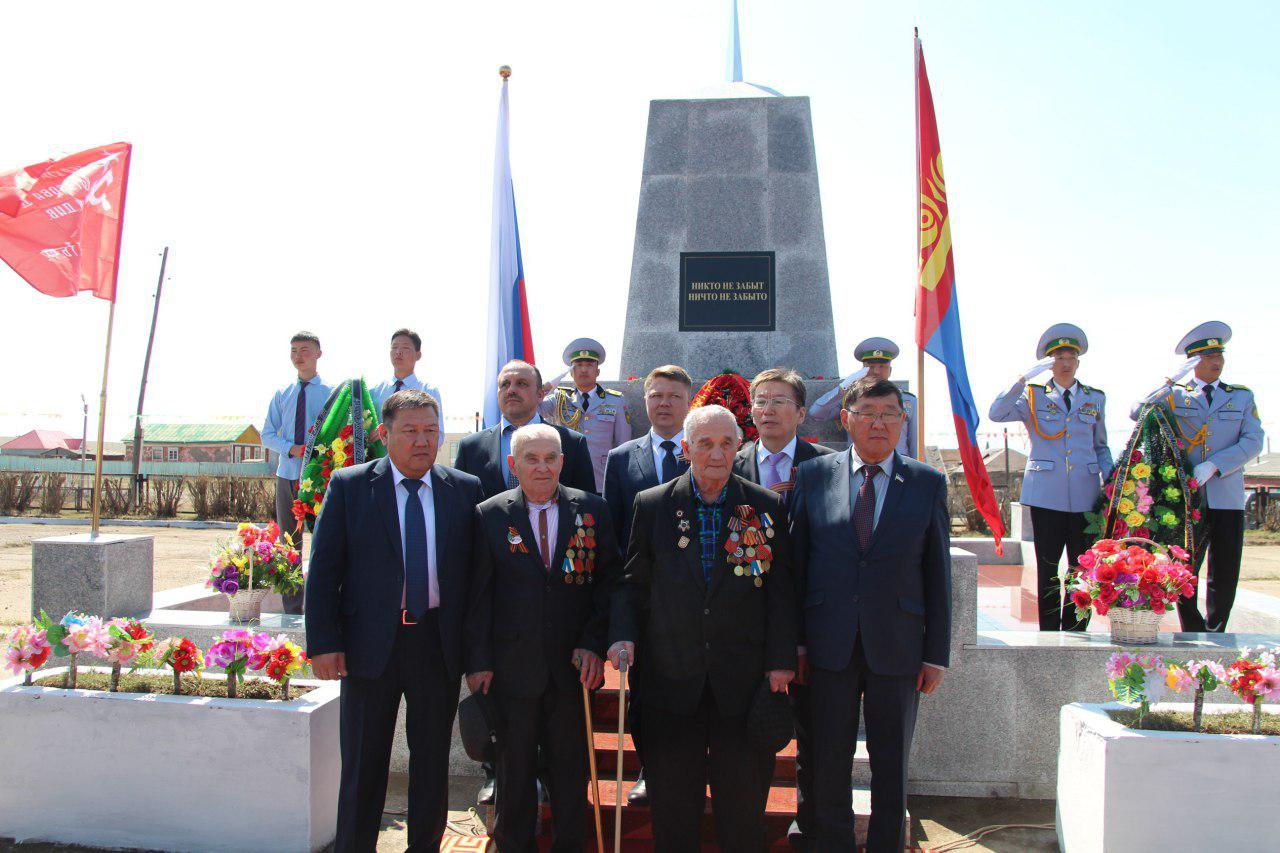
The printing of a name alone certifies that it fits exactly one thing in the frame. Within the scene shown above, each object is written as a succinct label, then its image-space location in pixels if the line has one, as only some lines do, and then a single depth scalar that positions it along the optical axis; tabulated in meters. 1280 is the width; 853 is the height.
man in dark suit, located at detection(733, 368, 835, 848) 3.48
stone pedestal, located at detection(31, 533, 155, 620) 4.40
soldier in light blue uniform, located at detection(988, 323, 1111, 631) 4.90
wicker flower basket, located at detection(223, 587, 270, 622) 4.45
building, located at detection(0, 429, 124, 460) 50.69
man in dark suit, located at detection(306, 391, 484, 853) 2.88
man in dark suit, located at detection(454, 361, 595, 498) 3.57
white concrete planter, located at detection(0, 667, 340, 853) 3.31
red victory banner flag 4.62
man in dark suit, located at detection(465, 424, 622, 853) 2.86
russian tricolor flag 6.75
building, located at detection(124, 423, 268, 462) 49.59
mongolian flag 4.80
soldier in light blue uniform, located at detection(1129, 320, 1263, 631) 4.74
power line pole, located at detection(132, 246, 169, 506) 23.88
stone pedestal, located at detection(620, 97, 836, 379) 6.64
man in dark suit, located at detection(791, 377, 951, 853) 2.83
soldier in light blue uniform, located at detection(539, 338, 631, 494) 5.77
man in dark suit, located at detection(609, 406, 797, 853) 2.75
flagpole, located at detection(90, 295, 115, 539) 4.54
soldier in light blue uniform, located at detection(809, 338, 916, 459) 5.26
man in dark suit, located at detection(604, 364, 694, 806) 3.52
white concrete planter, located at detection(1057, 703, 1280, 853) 3.04
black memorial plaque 6.68
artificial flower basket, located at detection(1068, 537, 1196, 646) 3.88
